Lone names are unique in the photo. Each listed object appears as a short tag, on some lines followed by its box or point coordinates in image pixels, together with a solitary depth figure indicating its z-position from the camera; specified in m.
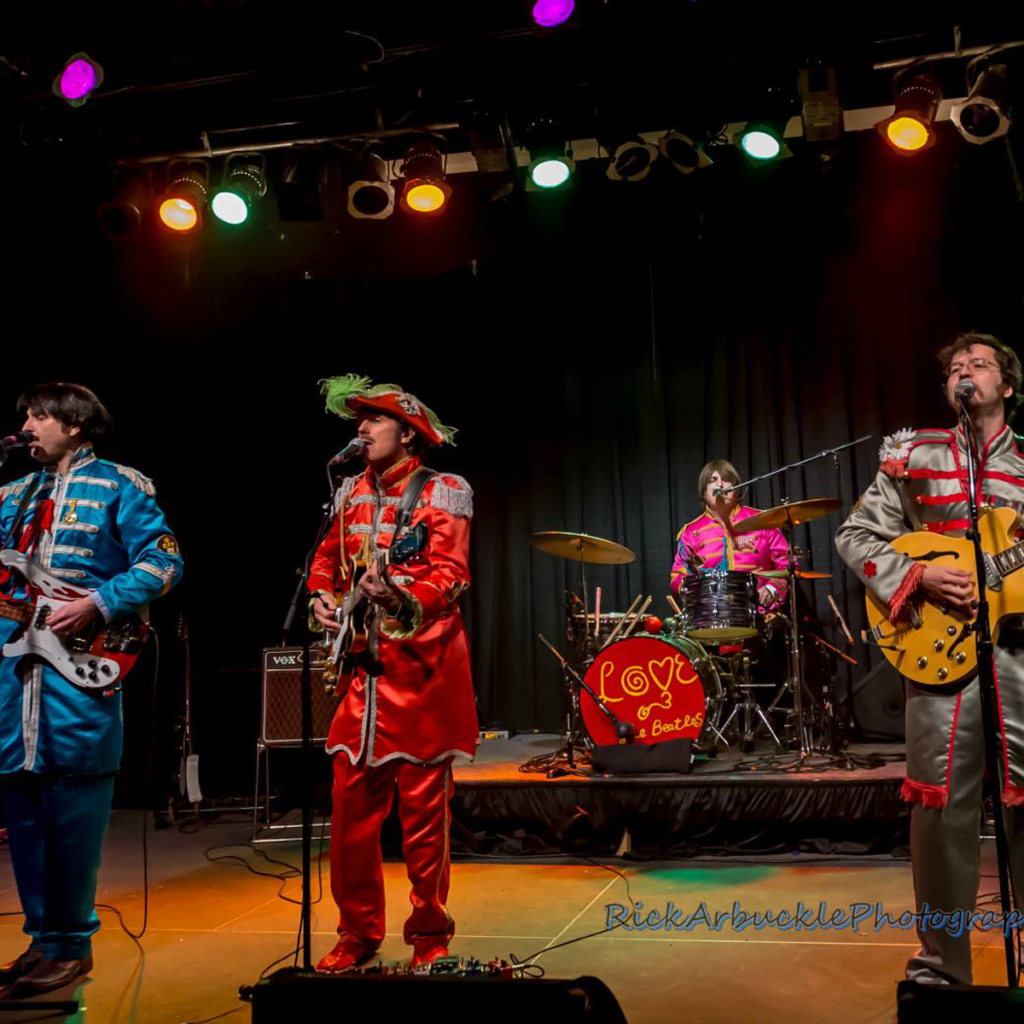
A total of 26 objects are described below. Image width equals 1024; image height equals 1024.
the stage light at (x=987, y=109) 5.45
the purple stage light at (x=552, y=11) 5.12
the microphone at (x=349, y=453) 3.32
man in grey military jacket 3.01
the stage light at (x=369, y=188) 6.41
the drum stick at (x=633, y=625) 6.67
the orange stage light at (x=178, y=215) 6.56
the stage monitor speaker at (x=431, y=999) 2.04
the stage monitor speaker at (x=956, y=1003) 1.96
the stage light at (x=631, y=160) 6.26
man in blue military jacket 3.55
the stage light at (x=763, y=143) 5.92
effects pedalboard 2.72
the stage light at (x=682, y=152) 6.18
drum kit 5.80
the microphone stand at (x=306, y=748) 2.77
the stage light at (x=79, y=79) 5.59
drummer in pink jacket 7.43
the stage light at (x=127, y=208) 6.54
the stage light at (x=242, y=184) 6.46
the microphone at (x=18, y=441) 3.57
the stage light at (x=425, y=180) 6.27
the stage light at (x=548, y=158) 6.01
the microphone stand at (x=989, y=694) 2.60
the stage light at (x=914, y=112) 5.55
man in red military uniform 3.46
